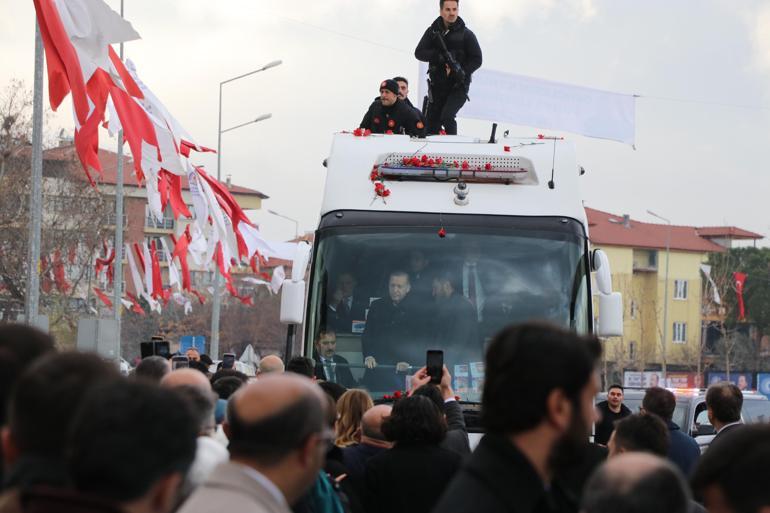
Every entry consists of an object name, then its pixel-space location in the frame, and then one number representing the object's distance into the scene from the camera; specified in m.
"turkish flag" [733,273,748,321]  82.13
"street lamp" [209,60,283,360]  46.72
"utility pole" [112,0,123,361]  37.66
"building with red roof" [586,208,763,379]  109.50
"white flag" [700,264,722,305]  78.07
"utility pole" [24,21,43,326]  22.39
